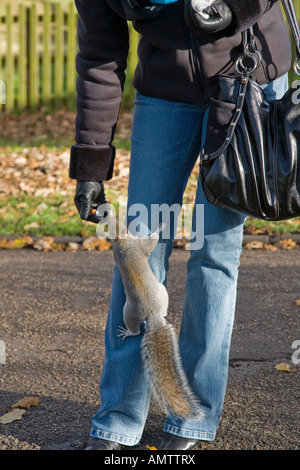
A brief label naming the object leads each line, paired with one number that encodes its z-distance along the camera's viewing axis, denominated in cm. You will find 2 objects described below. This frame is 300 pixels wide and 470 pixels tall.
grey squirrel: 428
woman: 419
